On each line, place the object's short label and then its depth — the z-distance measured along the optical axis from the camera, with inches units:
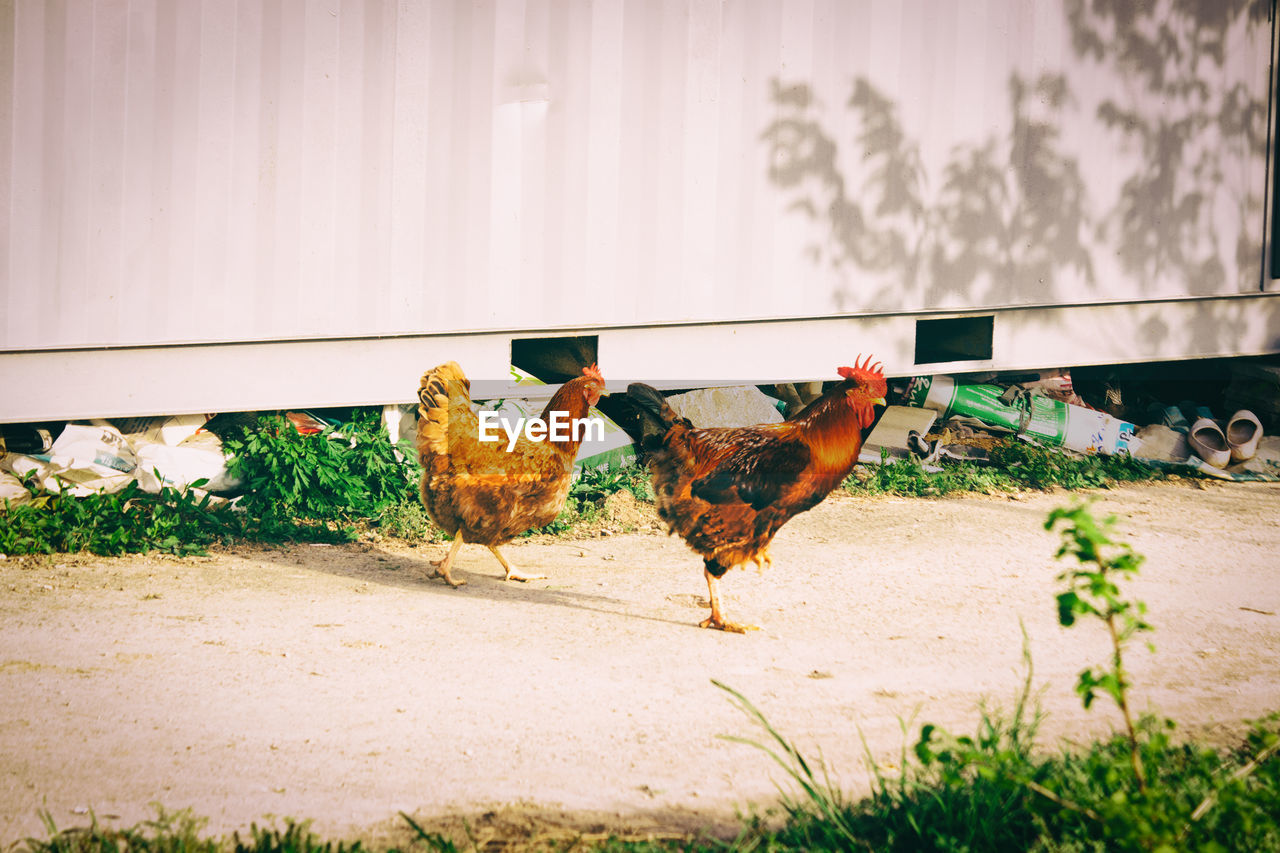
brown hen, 183.9
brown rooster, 166.6
